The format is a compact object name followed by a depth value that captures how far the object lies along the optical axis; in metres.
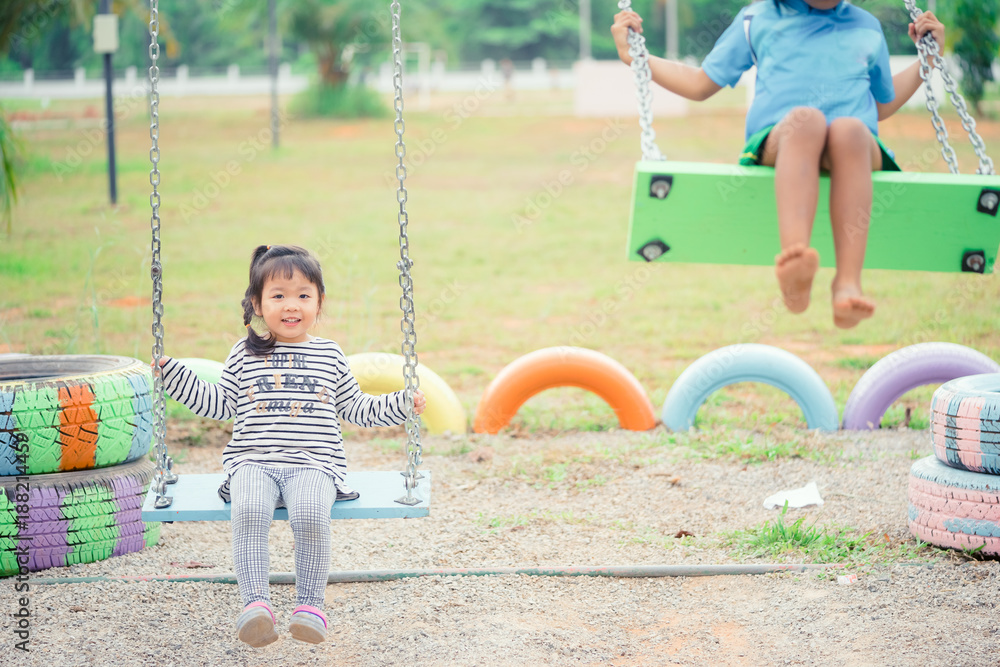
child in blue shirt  3.55
